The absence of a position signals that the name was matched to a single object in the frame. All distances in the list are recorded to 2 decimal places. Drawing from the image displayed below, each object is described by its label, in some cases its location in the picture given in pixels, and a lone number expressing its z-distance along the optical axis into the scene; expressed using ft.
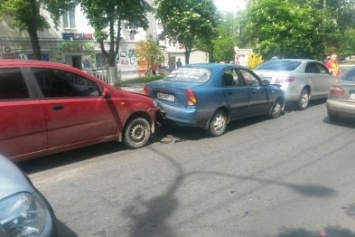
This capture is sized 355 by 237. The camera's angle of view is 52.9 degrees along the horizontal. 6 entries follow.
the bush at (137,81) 68.39
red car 15.94
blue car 22.91
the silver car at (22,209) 7.66
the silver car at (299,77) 32.81
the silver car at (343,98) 25.89
